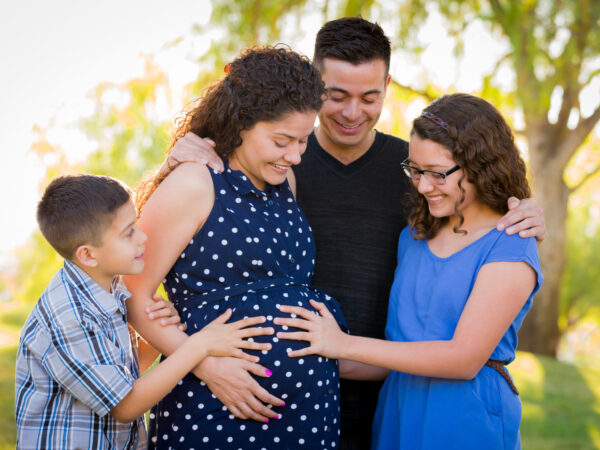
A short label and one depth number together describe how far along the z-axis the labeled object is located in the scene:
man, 2.71
